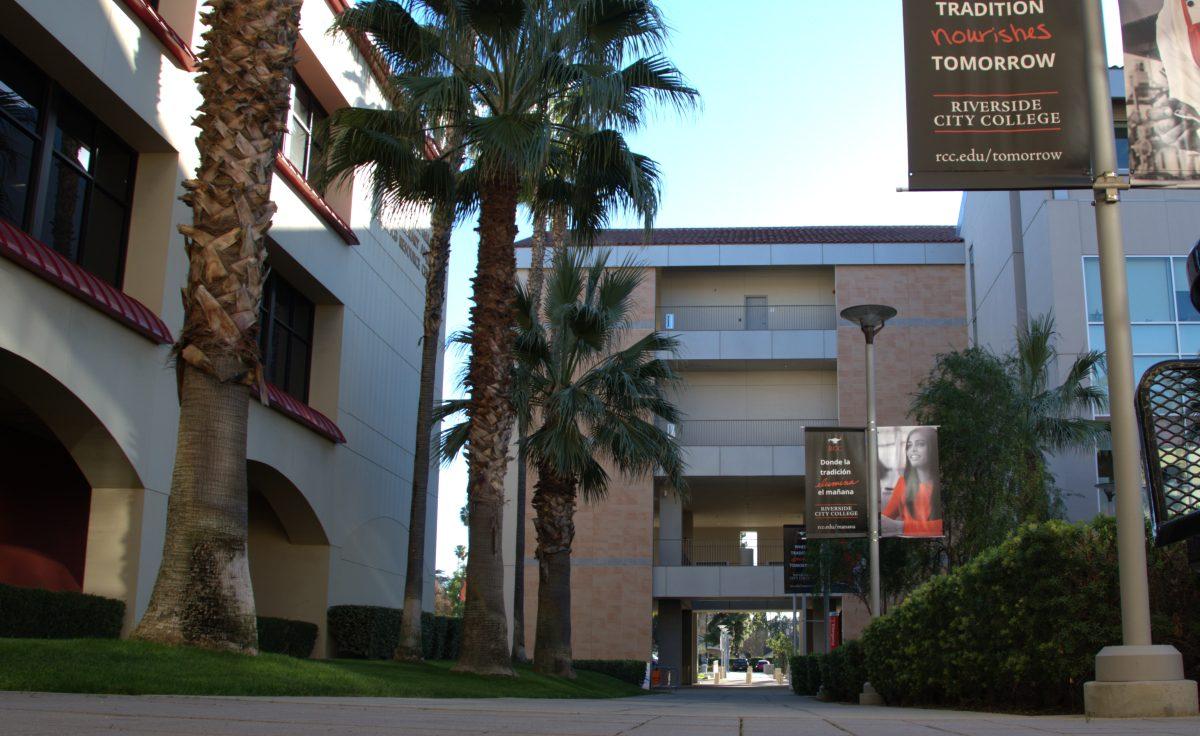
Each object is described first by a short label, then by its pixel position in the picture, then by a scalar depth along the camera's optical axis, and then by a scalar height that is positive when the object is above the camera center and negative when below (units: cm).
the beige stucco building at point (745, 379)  3859 +865
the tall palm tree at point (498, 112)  1619 +723
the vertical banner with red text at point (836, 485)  1914 +223
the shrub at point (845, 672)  1895 -100
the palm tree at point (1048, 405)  2533 +509
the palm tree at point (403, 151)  1748 +710
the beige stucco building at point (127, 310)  1320 +399
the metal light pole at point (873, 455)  1903 +274
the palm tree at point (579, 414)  2227 +413
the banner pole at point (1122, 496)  721 +87
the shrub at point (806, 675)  2643 -145
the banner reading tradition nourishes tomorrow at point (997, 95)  836 +391
